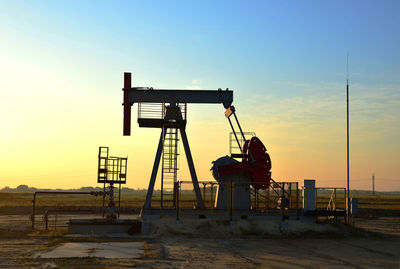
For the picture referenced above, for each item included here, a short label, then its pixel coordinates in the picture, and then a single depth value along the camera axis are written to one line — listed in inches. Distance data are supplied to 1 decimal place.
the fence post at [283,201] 681.7
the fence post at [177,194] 663.2
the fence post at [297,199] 690.2
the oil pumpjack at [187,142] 742.5
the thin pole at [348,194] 755.4
